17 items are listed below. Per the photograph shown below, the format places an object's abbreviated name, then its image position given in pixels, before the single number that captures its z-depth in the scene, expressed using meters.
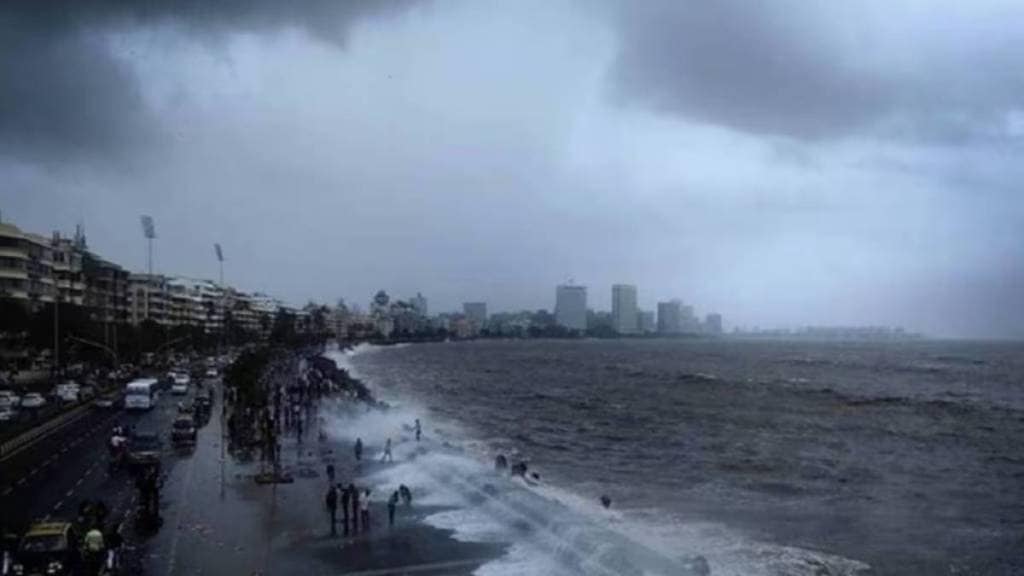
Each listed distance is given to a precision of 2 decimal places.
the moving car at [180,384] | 72.82
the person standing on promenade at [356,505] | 29.74
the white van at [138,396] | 56.84
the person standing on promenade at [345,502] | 29.41
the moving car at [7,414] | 49.53
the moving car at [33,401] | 56.81
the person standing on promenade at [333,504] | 29.51
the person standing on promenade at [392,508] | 30.64
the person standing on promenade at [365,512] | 29.93
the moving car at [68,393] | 61.87
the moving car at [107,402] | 59.25
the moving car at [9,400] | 52.87
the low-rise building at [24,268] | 82.56
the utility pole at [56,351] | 70.44
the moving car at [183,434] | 44.25
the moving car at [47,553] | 20.77
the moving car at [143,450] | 36.31
